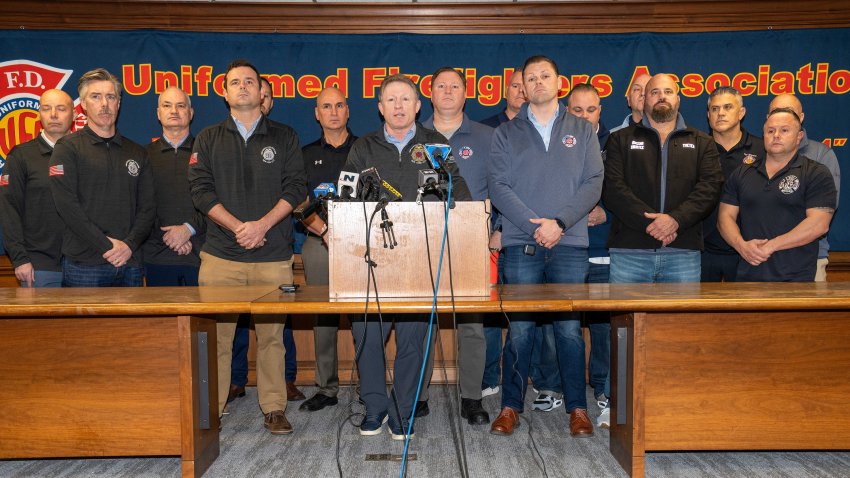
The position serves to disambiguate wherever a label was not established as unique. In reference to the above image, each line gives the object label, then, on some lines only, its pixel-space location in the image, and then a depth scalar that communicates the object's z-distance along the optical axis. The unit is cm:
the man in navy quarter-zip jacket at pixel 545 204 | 320
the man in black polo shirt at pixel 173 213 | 376
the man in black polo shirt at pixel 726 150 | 374
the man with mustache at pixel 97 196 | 330
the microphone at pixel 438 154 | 239
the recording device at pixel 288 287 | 263
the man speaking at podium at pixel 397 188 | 297
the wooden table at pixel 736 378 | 261
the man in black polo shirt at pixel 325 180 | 380
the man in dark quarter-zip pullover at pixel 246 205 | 329
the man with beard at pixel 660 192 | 341
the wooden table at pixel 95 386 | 258
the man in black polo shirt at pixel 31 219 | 358
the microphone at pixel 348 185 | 246
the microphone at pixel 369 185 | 243
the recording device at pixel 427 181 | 234
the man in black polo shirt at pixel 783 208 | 329
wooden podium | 235
